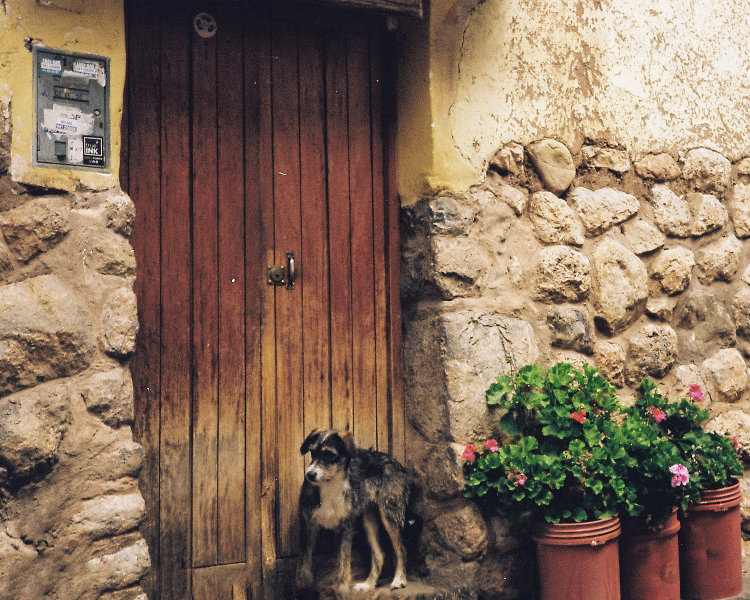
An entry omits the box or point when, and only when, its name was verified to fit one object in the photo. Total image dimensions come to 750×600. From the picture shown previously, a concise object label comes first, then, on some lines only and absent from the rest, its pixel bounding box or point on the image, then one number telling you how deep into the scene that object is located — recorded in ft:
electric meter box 7.78
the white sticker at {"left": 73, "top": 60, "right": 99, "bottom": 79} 8.00
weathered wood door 9.46
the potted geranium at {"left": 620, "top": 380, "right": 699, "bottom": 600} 9.60
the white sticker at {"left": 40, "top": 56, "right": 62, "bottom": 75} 7.82
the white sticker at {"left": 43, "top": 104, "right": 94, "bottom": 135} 7.82
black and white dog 9.51
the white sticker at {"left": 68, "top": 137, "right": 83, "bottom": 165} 7.90
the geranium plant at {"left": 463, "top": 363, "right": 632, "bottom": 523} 9.35
